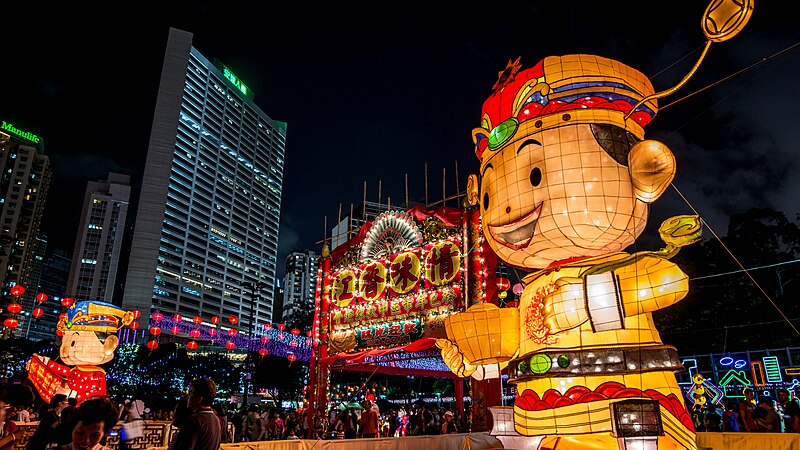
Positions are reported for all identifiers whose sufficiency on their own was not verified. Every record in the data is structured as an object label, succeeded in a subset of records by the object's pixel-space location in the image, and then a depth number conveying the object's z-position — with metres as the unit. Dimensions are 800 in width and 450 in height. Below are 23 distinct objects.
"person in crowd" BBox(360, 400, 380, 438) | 12.76
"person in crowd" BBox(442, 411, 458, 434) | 13.45
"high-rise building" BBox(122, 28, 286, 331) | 85.94
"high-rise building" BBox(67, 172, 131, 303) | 95.69
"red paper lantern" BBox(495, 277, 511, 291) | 13.61
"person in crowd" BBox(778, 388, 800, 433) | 7.39
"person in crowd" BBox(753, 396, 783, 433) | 7.88
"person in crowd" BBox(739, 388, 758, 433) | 8.45
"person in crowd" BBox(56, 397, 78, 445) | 4.14
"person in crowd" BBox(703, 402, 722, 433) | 12.36
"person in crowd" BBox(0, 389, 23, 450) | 4.80
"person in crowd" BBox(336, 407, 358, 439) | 15.04
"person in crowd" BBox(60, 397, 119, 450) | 3.07
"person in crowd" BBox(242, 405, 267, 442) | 13.58
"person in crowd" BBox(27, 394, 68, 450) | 4.33
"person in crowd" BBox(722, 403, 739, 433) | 11.66
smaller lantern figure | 13.84
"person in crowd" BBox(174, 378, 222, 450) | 3.69
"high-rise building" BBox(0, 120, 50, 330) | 74.38
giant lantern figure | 4.81
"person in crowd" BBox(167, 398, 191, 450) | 3.77
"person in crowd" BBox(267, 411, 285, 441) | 14.94
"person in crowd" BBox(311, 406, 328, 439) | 16.34
